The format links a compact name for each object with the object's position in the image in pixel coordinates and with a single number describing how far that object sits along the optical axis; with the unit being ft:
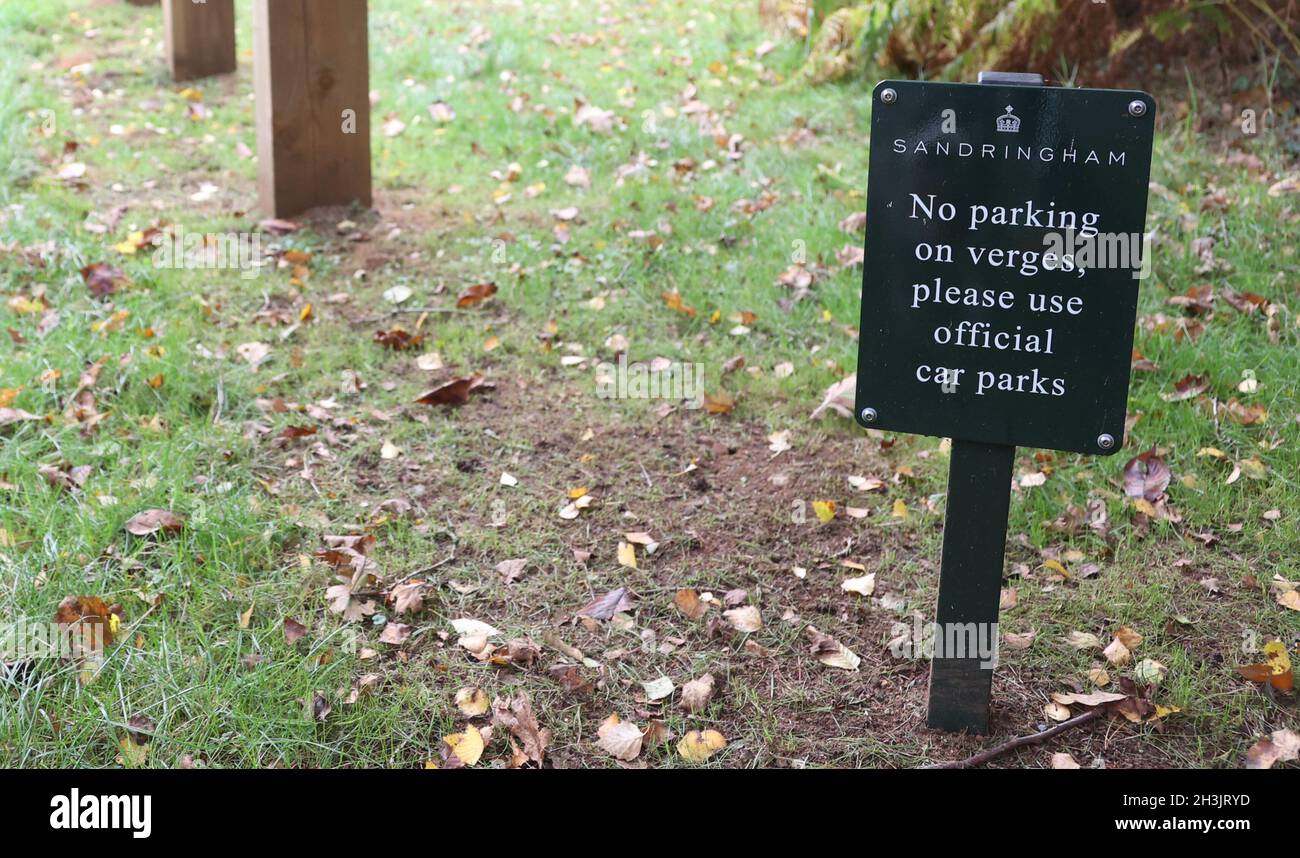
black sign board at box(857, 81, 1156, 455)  7.73
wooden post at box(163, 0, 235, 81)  25.16
